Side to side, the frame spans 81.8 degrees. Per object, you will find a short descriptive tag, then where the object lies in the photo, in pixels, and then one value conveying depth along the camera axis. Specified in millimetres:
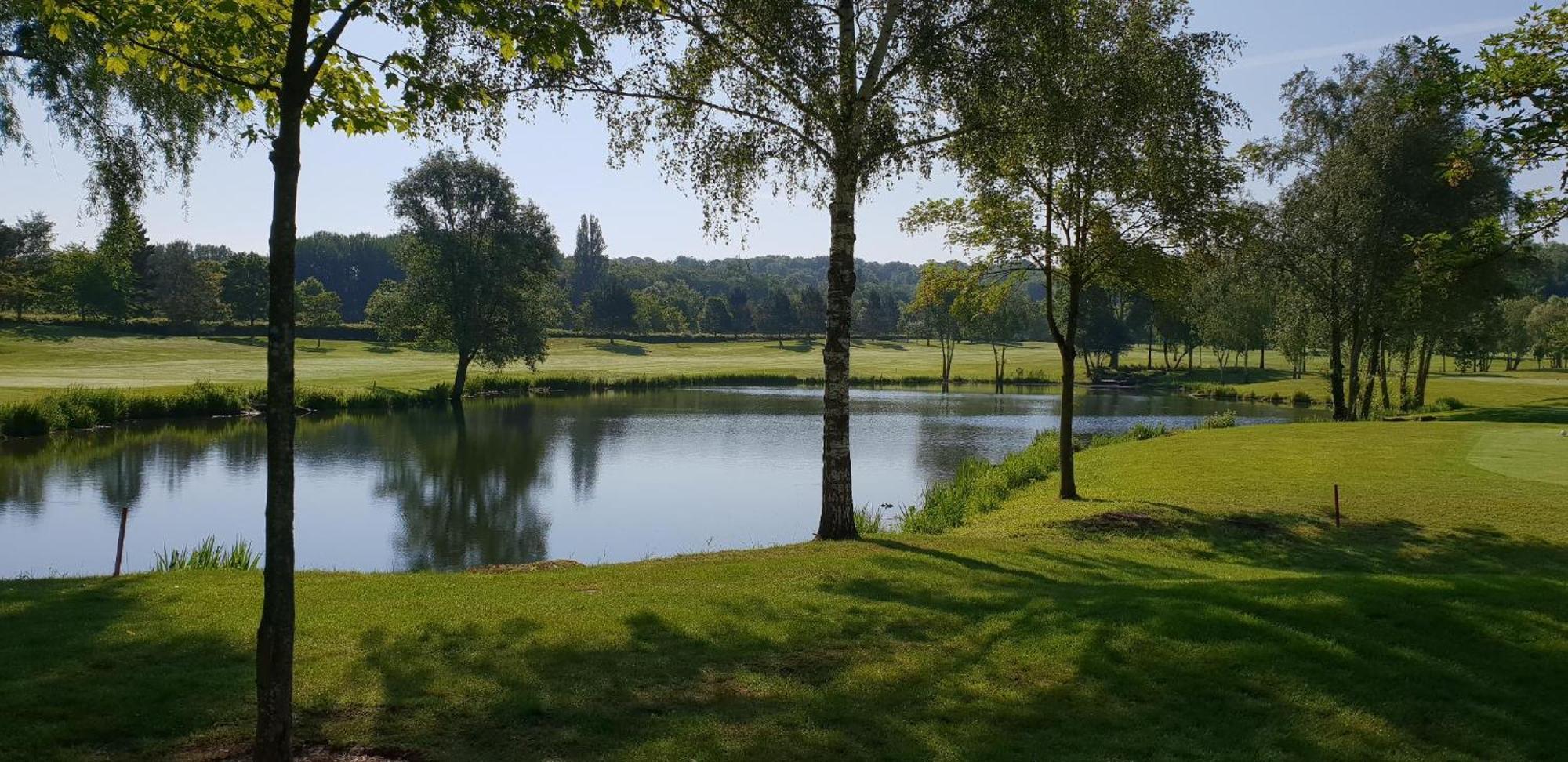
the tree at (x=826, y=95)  13344
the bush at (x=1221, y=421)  35719
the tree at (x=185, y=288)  93562
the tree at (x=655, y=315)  131875
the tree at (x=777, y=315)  149000
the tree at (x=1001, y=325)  82544
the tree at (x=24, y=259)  71875
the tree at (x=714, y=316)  149500
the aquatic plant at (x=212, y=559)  14219
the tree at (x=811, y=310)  146000
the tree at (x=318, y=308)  96938
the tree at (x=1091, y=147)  14117
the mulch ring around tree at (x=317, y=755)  5363
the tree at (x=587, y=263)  184875
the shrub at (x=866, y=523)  17875
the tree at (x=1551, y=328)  82419
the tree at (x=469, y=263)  55125
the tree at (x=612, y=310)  130625
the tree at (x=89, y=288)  80188
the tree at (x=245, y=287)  97775
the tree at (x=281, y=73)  5023
